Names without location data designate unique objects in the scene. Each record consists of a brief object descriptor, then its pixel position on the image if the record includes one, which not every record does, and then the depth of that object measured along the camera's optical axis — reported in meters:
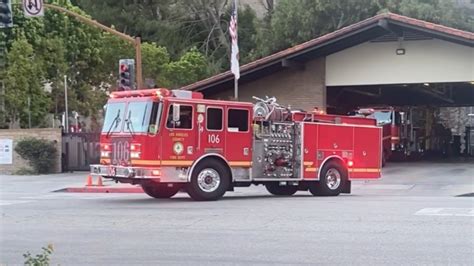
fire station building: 29.94
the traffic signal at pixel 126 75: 24.92
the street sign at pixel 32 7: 21.44
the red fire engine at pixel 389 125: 35.75
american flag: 28.25
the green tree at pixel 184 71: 40.72
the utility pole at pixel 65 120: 35.78
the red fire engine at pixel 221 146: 17.81
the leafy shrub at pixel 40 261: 5.74
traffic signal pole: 25.82
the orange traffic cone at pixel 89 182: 25.58
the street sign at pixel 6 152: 32.88
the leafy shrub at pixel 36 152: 32.28
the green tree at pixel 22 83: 35.94
